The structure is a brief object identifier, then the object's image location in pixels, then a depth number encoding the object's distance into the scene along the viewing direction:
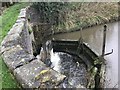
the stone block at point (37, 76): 2.79
